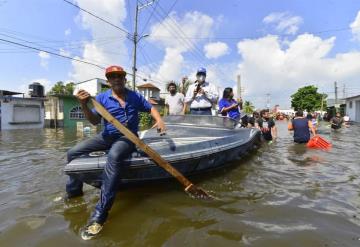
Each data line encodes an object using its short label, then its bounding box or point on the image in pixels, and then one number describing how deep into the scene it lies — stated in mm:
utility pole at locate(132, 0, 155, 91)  22078
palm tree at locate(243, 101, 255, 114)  55697
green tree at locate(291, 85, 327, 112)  52972
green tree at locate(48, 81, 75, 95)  51981
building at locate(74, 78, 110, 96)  36844
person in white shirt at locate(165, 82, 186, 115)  7367
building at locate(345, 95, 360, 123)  33781
